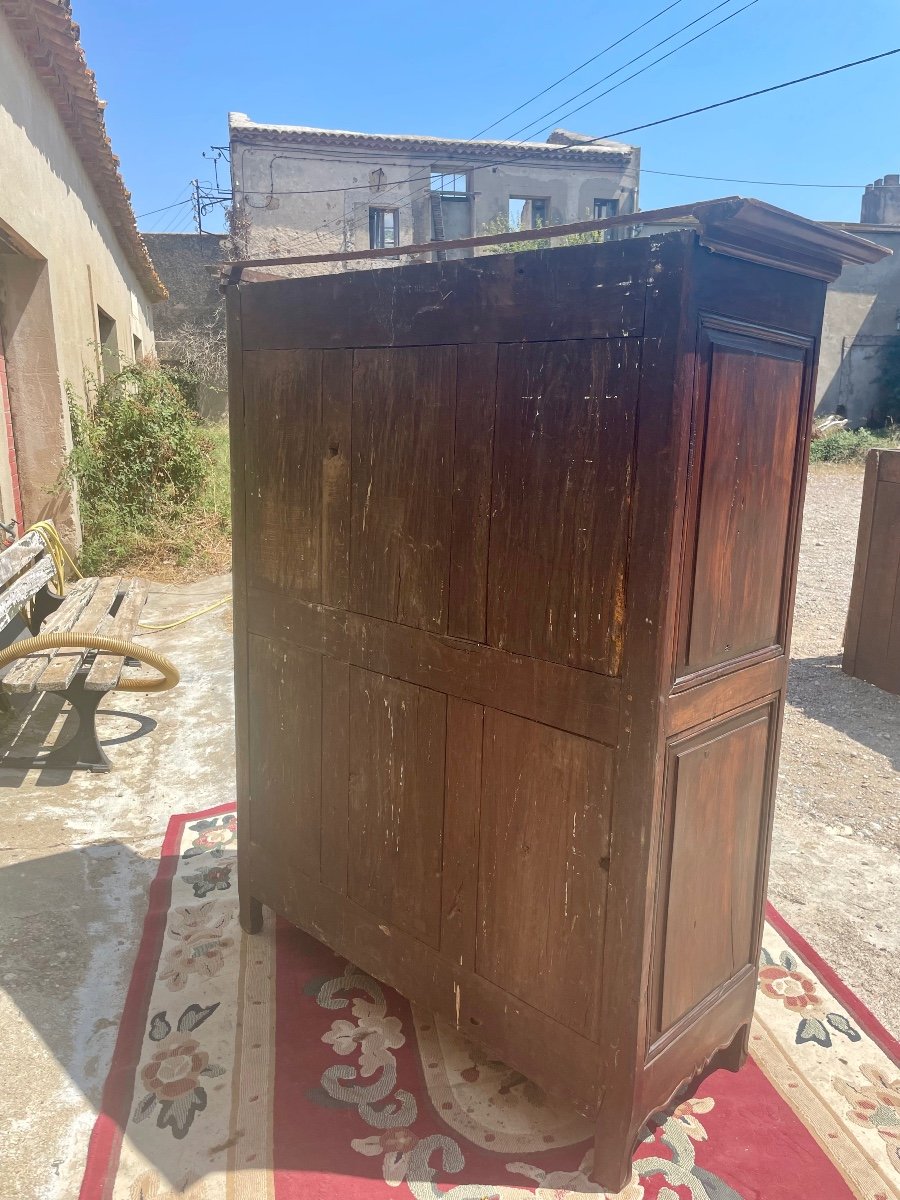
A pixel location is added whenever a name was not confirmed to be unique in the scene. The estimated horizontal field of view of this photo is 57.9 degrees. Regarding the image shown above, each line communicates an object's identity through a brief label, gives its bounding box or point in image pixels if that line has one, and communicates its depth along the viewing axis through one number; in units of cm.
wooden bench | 370
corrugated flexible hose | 375
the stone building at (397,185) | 2058
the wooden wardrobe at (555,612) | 154
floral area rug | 176
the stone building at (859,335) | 2175
